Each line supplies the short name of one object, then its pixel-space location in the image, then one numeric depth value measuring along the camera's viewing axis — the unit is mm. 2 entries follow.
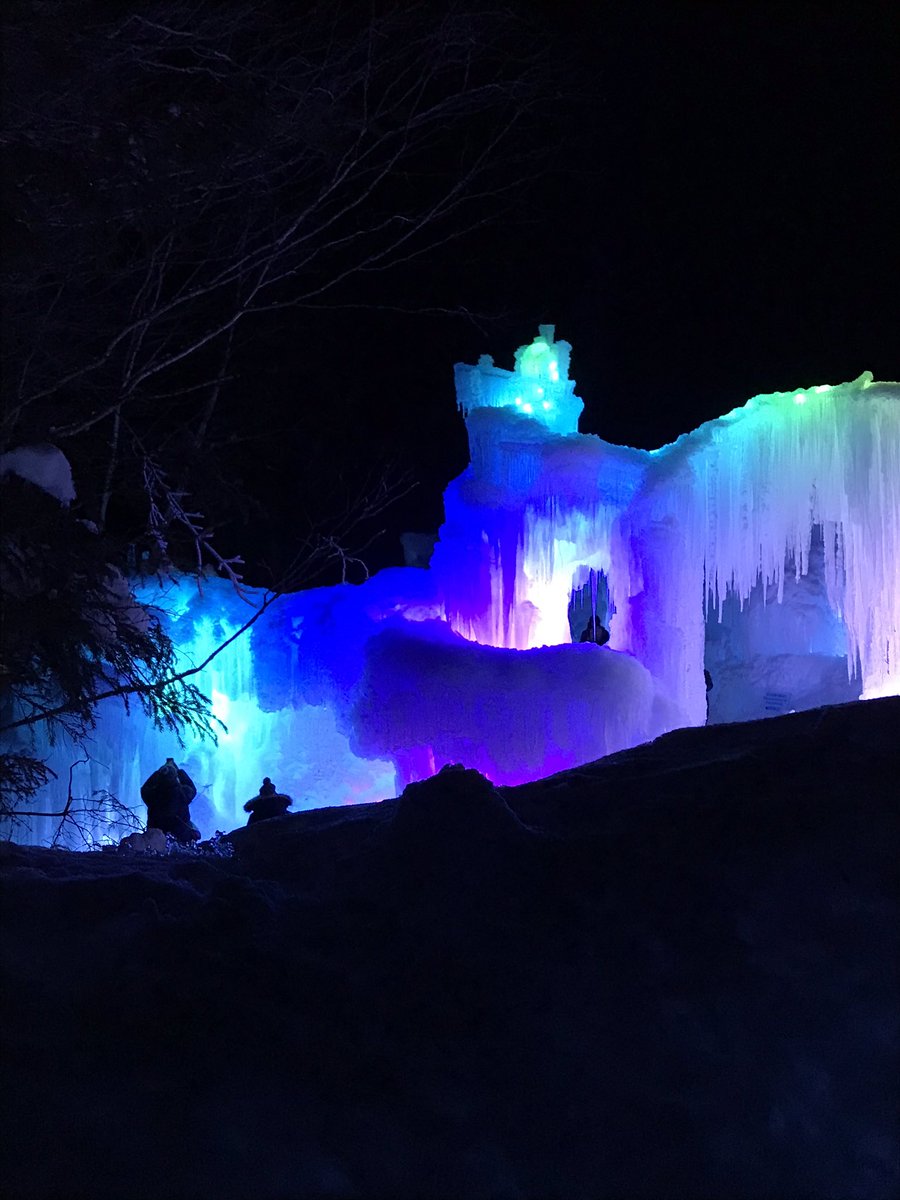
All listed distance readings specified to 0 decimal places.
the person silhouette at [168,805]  10781
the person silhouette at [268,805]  11023
